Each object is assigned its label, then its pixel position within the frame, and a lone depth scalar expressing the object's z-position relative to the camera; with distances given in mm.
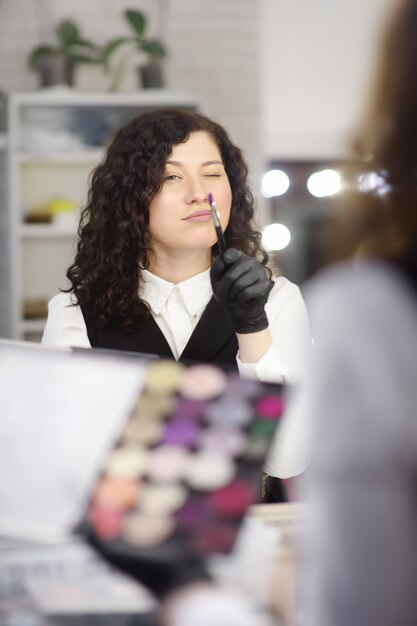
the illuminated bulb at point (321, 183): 4646
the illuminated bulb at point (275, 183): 4385
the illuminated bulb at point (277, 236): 4578
